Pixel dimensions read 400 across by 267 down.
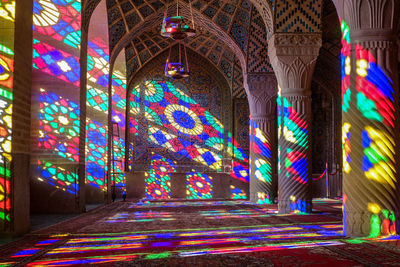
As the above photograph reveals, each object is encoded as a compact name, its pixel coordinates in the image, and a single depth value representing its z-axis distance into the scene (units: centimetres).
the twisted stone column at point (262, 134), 1344
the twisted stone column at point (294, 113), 955
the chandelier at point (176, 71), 1369
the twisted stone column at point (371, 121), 541
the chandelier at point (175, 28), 930
